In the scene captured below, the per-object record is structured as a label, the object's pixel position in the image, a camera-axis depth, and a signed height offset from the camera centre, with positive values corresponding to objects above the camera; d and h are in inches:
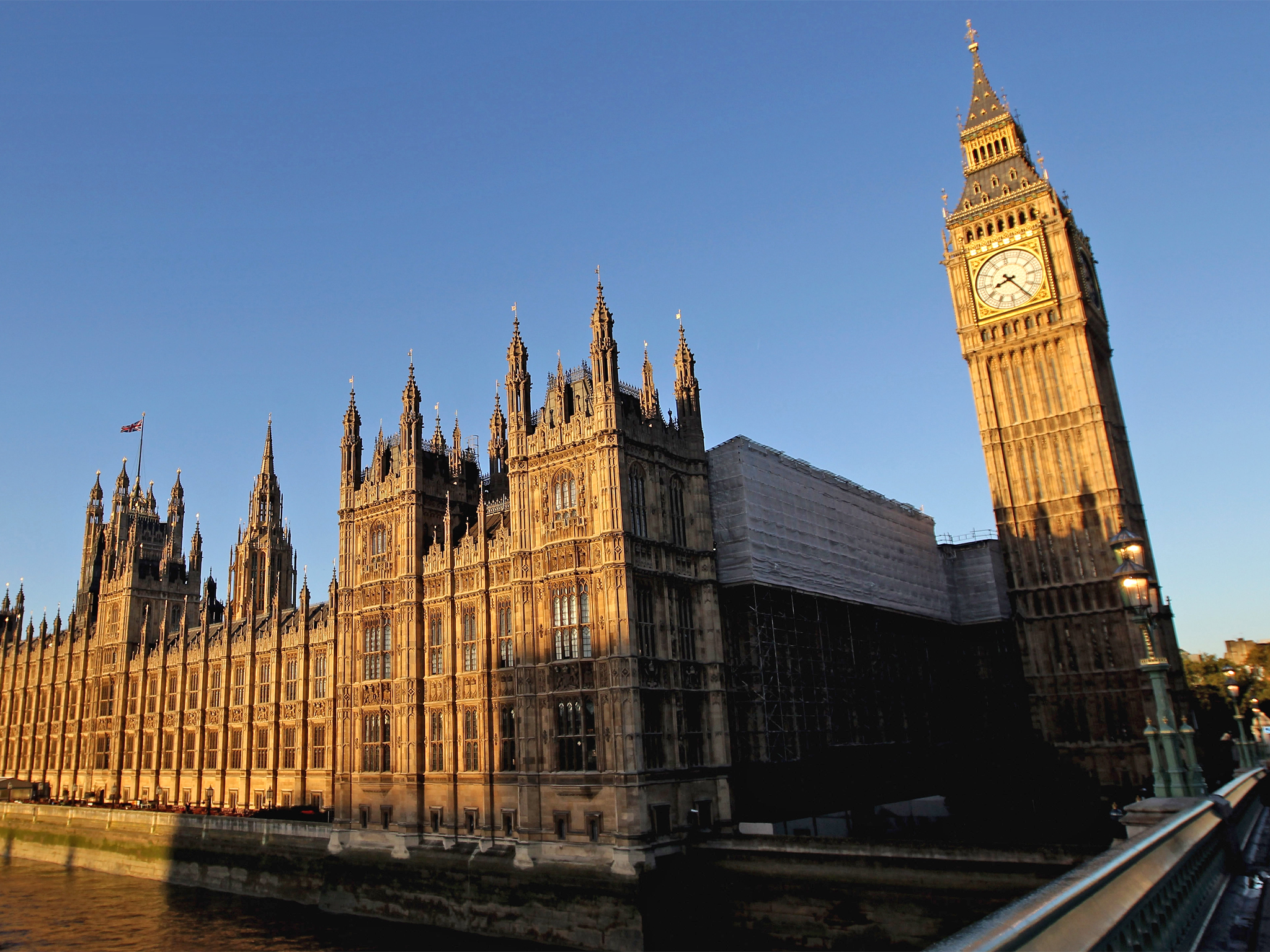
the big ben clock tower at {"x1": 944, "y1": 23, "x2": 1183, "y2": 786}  2509.8 +737.1
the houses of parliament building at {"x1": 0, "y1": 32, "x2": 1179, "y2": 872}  1627.7 +262.3
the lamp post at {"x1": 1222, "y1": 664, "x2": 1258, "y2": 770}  1509.6 -101.6
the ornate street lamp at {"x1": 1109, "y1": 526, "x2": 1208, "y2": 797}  738.2 -6.3
